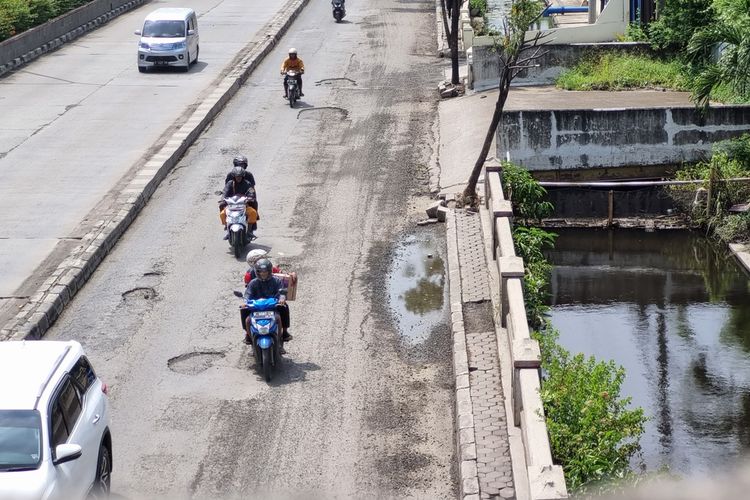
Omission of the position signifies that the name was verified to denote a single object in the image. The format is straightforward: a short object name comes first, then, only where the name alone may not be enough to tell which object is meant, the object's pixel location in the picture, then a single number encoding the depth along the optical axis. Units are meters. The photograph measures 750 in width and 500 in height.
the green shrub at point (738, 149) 25.00
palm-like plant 23.12
